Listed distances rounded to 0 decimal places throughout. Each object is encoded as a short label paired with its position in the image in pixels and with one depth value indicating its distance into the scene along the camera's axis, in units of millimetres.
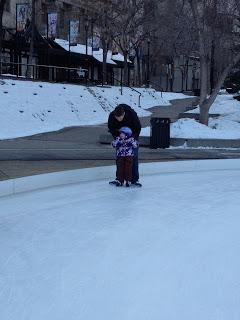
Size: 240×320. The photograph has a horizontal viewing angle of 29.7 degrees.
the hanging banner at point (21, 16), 29347
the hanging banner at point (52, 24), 29813
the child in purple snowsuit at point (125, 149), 7459
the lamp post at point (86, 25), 32865
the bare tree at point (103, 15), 32255
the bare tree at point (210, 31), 15371
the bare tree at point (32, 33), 24819
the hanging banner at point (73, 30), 30570
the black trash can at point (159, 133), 12965
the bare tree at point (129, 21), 32858
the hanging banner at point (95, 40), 35747
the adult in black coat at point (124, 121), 7404
